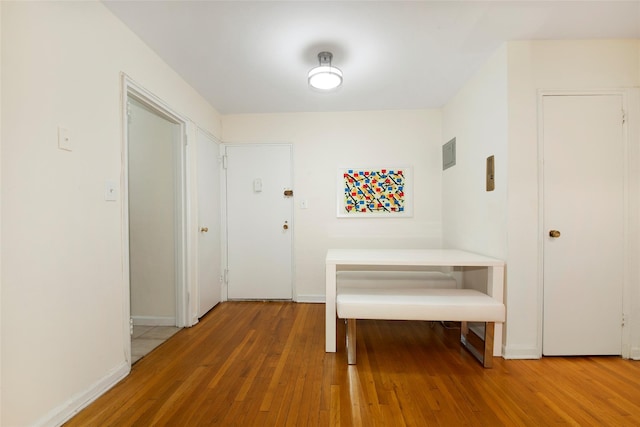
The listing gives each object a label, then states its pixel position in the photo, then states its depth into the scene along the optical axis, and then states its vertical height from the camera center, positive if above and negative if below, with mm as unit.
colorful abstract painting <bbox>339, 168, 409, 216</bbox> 3213 +228
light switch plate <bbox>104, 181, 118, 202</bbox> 1600 +123
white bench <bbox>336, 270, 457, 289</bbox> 2344 -638
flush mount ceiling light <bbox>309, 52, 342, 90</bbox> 2043 +1058
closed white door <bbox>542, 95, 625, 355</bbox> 1929 -112
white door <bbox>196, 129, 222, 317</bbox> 2742 -145
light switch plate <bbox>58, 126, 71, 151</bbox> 1328 +370
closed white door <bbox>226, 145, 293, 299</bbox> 3277 -166
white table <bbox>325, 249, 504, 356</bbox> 1927 -393
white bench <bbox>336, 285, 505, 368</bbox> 1807 -694
